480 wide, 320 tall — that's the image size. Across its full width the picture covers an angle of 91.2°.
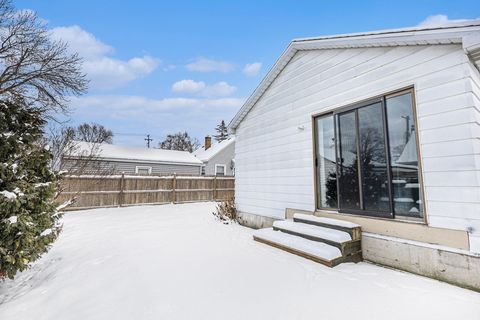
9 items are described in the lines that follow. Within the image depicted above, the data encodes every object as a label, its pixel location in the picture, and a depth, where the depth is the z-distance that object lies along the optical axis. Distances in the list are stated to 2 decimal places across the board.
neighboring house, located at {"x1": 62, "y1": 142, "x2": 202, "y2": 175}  14.75
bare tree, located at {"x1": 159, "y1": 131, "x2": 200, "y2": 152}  36.22
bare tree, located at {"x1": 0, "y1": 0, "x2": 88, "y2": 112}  4.15
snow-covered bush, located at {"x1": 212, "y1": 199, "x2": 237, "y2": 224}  7.76
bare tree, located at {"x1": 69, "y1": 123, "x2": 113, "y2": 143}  28.77
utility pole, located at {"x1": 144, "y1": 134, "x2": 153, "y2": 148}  36.03
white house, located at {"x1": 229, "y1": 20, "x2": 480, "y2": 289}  2.91
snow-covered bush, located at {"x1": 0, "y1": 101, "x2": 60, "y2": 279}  2.67
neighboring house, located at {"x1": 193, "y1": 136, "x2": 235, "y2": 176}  19.81
